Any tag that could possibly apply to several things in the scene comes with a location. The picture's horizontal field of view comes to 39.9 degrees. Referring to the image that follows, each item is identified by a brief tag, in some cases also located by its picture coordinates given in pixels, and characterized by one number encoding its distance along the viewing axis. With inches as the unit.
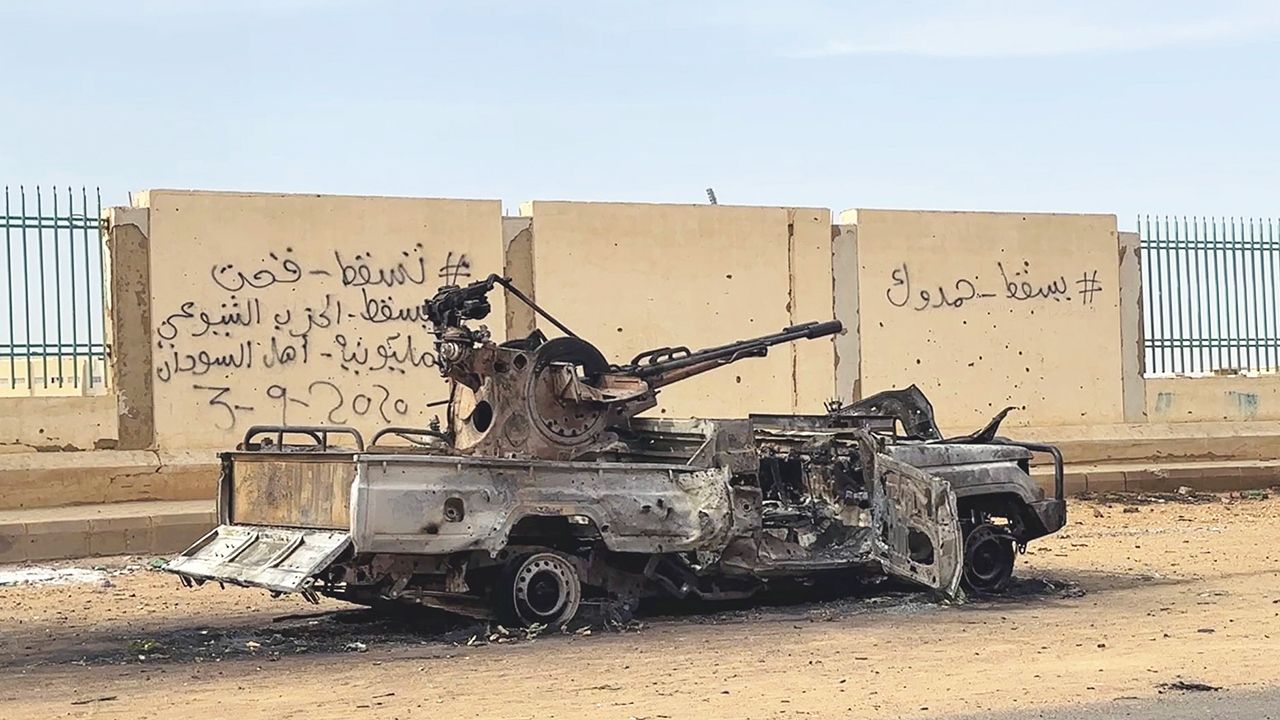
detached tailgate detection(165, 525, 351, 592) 374.6
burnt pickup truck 382.6
